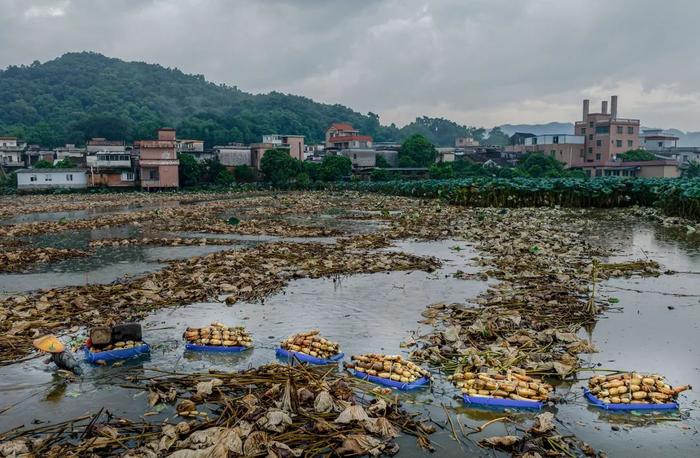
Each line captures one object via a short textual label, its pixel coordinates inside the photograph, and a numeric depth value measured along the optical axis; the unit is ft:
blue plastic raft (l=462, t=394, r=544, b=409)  19.53
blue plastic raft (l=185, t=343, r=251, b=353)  25.48
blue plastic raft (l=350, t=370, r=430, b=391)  21.08
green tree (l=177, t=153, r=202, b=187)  195.93
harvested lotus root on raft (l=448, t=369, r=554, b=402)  19.88
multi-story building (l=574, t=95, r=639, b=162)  250.16
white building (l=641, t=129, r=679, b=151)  304.71
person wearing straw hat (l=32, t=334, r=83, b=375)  22.63
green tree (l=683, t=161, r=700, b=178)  221.46
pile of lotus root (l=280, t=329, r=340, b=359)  23.96
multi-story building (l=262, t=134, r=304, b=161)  255.91
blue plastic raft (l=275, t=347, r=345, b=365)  23.57
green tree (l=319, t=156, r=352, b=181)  214.61
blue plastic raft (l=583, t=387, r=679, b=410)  19.33
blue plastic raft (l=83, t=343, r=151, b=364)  24.32
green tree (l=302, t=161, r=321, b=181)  214.69
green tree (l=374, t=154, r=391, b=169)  239.91
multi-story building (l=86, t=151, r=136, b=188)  191.21
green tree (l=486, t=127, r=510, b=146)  453.99
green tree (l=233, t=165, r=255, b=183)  211.00
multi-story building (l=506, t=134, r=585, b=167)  254.06
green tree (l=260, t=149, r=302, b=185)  205.26
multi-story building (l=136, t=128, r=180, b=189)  186.29
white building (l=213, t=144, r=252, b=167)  219.82
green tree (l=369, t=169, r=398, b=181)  217.15
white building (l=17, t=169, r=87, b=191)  181.78
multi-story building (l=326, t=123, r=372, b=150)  275.63
